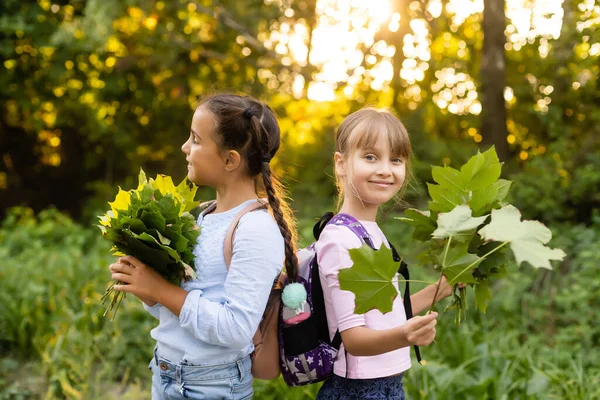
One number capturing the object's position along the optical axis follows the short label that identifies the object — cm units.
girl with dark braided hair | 169
